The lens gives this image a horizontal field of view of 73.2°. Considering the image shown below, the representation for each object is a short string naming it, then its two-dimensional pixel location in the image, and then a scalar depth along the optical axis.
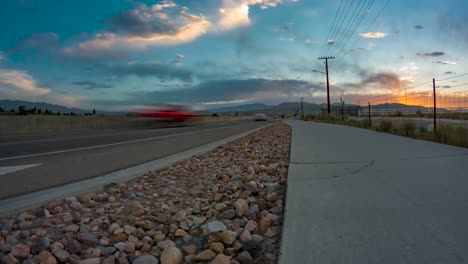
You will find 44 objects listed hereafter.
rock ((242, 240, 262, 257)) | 2.72
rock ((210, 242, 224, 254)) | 2.70
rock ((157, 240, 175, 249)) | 2.85
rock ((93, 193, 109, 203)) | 4.23
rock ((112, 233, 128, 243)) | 2.96
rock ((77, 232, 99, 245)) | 2.92
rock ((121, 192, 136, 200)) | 4.41
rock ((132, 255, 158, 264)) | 2.53
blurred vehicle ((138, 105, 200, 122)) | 23.33
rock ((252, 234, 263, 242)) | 2.94
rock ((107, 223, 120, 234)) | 3.17
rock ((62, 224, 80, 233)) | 3.14
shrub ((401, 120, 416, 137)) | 13.00
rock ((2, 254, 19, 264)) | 2.48
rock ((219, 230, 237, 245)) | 2.87
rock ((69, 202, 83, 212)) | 3.79
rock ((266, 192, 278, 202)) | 4.14
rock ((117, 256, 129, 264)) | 2.54
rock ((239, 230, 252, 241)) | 2.93
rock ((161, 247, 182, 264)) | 2.53
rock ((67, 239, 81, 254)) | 2.74
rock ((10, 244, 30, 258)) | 2.60
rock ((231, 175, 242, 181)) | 5.50
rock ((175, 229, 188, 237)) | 3.11
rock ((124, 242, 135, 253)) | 2.76
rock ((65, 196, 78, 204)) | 4.03
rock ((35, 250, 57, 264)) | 2.50
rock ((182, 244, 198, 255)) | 2.75
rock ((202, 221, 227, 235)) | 3.10
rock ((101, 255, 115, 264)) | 2.53
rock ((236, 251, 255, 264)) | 2.52
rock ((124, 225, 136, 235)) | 3.11
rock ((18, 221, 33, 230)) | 3.19
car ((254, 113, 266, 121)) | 64.81
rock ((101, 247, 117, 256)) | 2.72
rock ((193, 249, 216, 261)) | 2.58
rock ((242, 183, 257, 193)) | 4.64
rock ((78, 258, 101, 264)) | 2.51
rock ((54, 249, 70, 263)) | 2.58
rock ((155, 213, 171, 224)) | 3.50
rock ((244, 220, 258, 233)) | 3.19
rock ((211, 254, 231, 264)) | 2.43
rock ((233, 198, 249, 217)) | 3.63
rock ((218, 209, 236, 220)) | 3.56
